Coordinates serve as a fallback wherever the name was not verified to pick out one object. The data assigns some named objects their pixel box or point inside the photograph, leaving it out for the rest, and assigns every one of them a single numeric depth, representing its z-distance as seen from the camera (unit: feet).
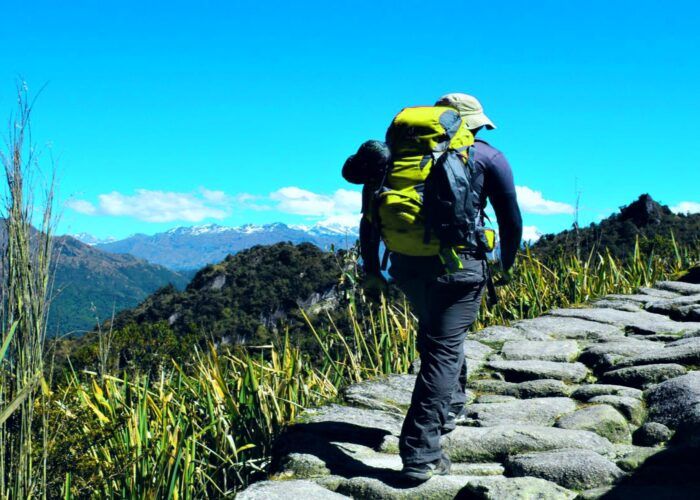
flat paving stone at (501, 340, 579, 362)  15.60
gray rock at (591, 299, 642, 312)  20.94
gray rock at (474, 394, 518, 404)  13.05
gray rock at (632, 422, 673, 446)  10.27
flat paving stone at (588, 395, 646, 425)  11.30
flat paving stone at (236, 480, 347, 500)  9.31
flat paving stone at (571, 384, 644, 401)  12.35
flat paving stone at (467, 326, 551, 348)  17.95
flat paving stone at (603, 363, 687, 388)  12.87
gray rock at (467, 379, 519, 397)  13.57
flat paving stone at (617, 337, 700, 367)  13.66
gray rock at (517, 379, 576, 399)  13.19
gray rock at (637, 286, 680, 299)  23.04
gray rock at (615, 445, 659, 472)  9.35
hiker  9.23
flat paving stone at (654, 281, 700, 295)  23.18
